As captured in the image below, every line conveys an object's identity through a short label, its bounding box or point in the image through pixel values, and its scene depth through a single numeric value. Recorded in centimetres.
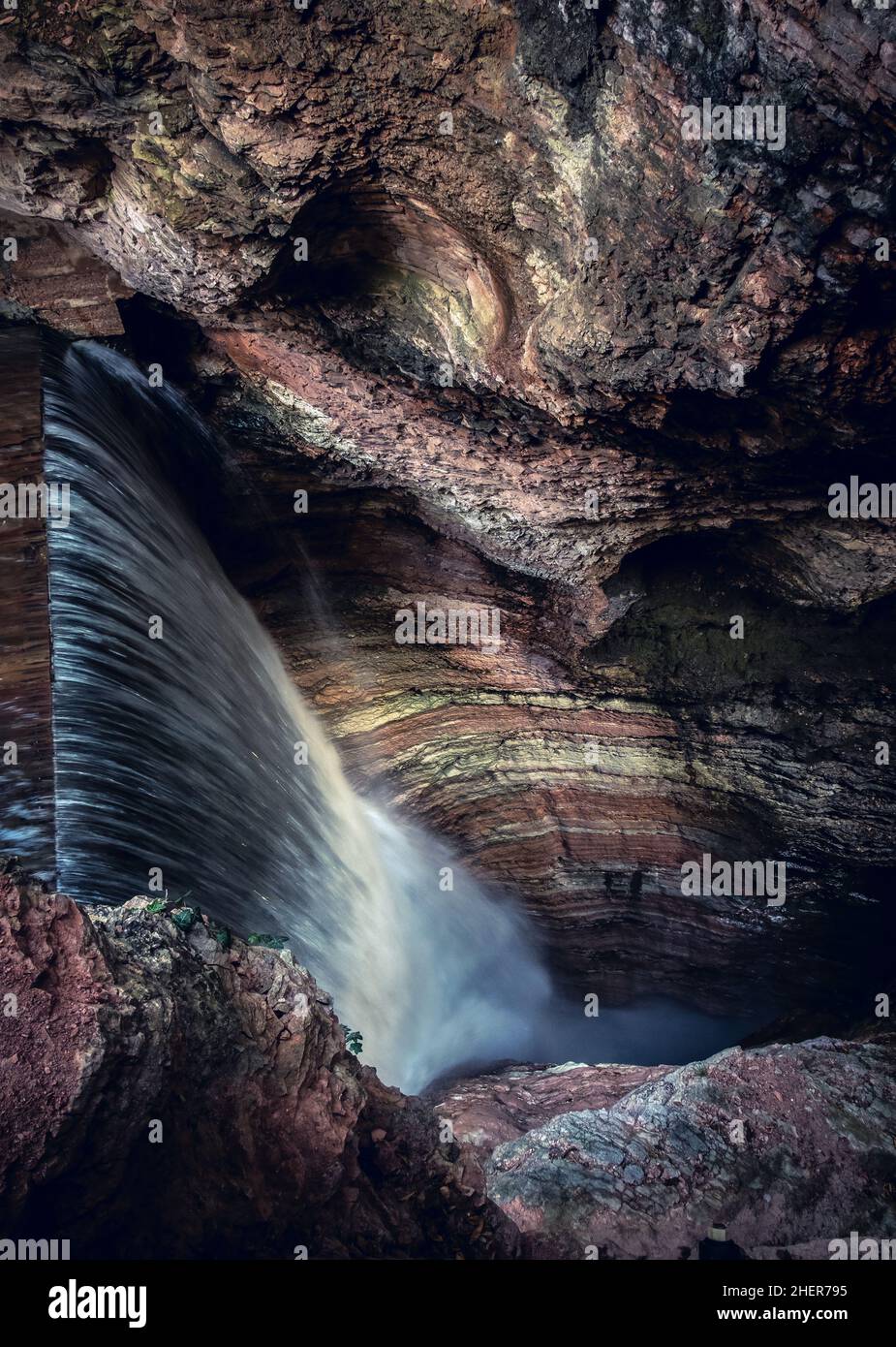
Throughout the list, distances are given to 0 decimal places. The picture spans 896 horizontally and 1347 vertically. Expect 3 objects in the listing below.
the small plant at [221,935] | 430
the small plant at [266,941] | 480
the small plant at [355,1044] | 507
